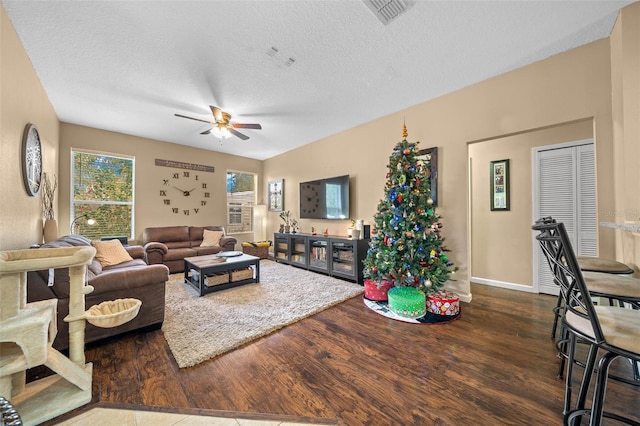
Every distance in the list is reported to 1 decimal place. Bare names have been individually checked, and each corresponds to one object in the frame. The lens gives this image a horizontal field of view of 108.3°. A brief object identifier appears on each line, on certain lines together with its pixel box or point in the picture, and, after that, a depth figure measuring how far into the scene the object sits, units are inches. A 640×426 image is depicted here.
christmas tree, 104.4
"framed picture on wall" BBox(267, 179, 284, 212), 233.6
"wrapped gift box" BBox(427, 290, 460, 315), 99.0
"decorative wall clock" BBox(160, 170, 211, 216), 202.8
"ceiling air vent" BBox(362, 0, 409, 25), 69.0
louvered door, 115.1
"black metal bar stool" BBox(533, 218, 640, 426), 35.7
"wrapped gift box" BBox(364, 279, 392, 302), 117.5
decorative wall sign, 198.6
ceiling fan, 127.1
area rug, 78.4
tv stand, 149.0
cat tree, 48.4
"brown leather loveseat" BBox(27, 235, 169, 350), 69.0
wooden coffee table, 122.7
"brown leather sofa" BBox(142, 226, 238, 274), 164.7
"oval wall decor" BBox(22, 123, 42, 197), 88.7
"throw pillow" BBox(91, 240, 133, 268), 125.6
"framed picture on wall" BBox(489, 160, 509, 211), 136.5
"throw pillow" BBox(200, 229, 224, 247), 197.7
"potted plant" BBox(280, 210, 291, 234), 215.5
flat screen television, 171.6
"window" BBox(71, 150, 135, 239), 167.0
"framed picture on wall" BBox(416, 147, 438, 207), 125.3
